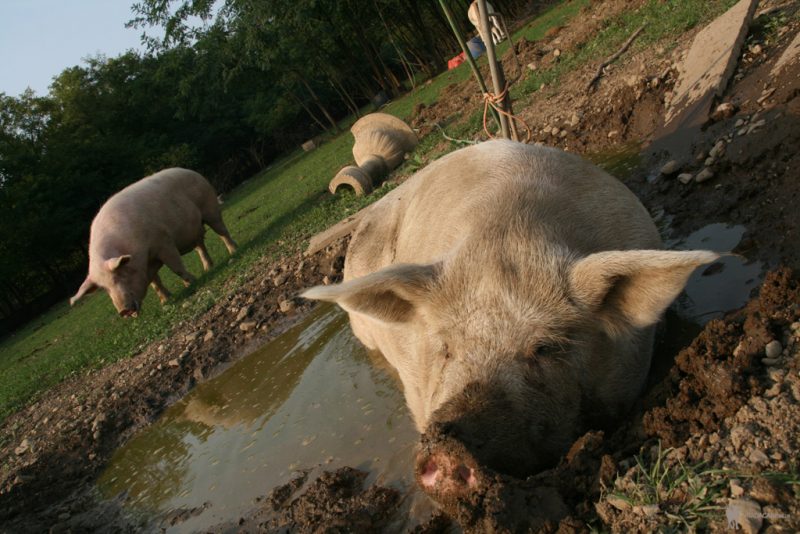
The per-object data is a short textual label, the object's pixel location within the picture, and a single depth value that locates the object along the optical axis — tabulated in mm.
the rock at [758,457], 1761
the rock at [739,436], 1865
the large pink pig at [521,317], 2182
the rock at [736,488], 1694
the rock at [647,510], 1814
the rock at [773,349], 2139
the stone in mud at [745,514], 1584
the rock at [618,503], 1888
